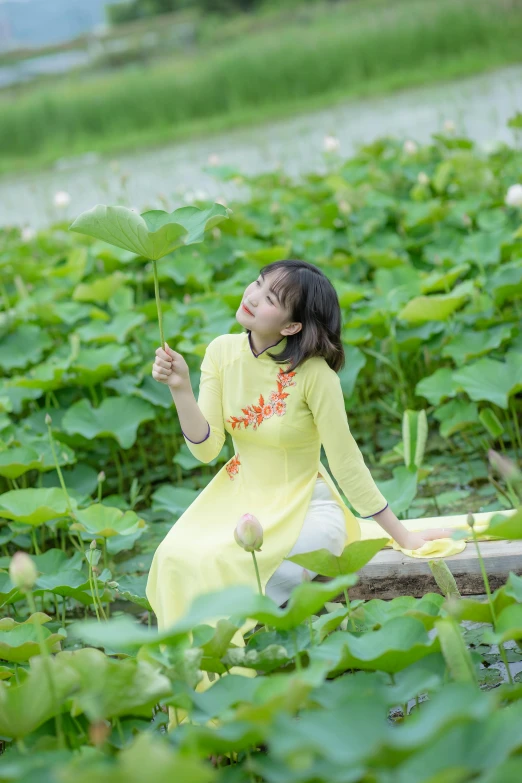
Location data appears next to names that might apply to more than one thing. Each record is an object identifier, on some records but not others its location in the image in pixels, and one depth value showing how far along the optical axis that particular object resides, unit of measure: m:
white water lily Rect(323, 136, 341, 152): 10.36
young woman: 5.05
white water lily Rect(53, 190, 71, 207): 10.11
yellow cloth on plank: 5.19
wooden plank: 5.11
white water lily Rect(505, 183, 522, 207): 7.27
